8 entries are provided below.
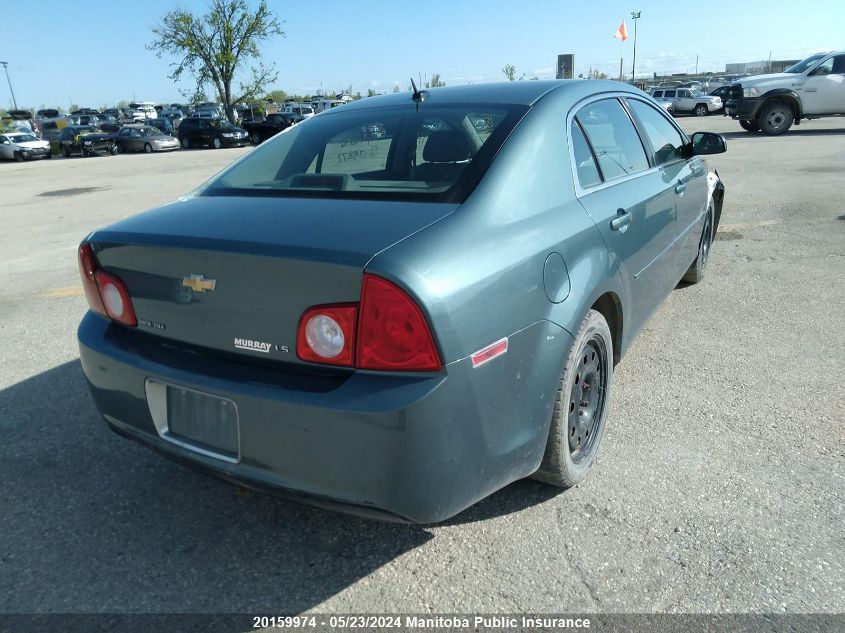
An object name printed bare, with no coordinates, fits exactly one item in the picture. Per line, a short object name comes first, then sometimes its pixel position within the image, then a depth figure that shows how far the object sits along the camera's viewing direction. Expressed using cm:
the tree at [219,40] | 4956
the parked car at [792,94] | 1852
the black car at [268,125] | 3309
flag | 2548
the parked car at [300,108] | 4383
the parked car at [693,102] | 3797
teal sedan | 191
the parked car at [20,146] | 3044
